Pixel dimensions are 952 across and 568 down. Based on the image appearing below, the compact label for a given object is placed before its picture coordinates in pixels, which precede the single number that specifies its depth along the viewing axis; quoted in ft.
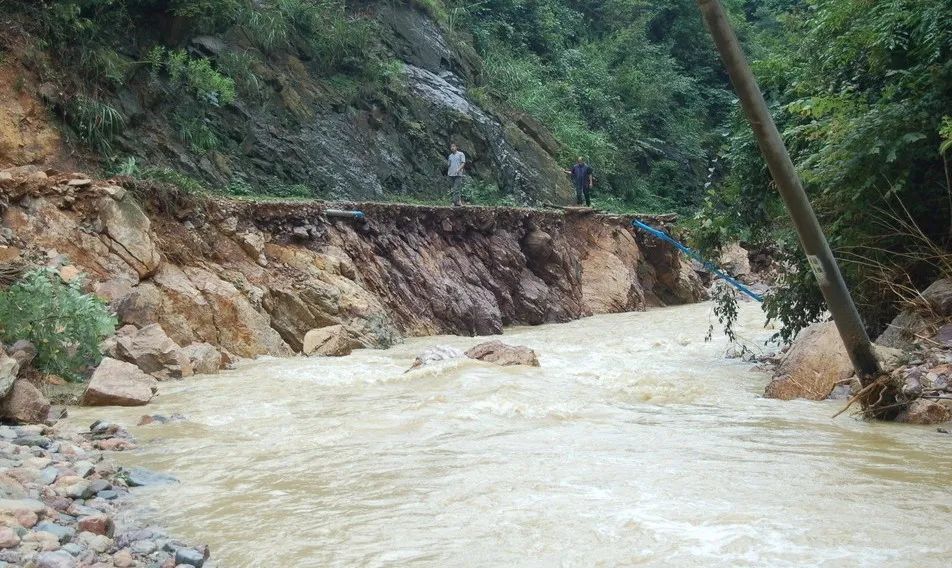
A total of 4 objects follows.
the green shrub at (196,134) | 52.85
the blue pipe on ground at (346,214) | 50.14
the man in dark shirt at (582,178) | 75.46
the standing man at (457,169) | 63.41
